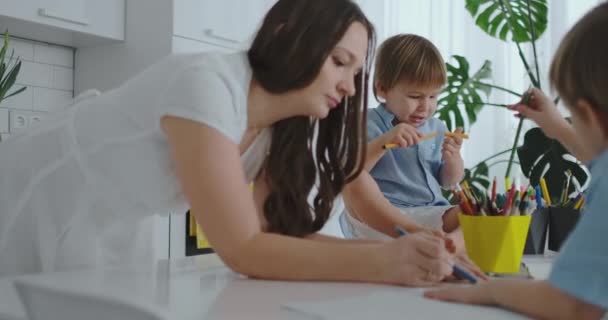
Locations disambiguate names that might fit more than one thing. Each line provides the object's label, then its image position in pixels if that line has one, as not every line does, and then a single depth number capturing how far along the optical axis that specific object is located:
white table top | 0.64
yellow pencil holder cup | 1.05
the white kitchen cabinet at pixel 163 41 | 2.77
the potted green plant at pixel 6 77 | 2.20
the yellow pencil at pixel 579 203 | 1.39
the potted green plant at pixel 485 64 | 2.96
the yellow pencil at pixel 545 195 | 1.46
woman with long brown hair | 0.89
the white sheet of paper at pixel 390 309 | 0.60
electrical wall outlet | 2.71
